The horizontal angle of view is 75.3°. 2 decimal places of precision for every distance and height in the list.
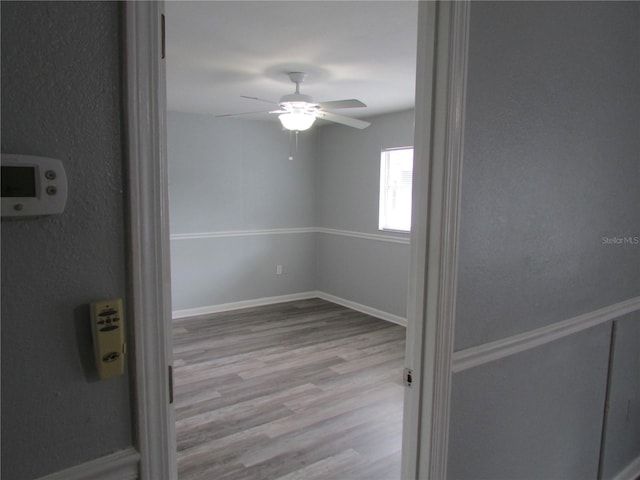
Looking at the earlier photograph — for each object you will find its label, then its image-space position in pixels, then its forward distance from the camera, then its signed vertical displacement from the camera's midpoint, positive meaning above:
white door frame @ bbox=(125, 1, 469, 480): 0.72 -0.08
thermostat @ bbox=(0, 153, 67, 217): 0.60 +0.01
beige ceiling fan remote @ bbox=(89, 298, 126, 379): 0.70 -0.24
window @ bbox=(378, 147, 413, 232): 4.77 +0.16
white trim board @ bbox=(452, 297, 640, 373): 1.28 -0.47
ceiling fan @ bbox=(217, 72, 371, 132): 3.03 +0.70
